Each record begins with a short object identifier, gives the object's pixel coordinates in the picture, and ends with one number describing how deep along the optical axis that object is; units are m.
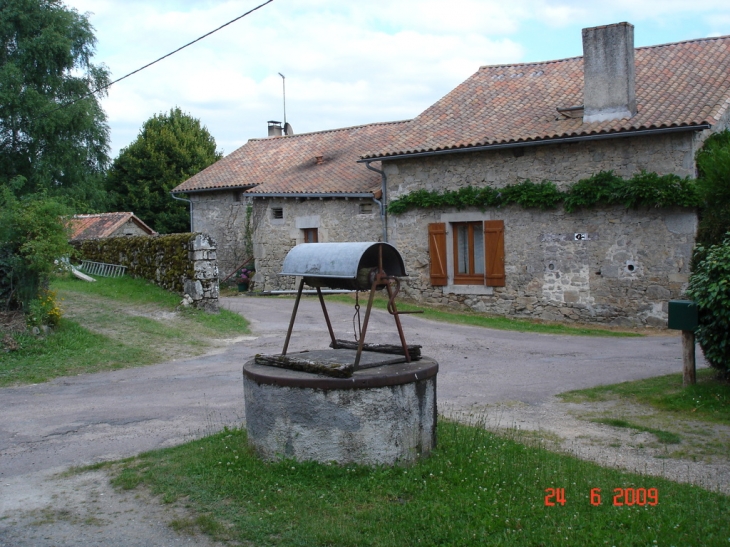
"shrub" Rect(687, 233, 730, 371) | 7.57
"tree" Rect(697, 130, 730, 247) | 8.52
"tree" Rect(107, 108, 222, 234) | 38.56
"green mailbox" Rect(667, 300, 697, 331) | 8.05
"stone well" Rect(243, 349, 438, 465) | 5.29
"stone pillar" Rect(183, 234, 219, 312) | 15.63
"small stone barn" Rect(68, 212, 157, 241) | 28.80
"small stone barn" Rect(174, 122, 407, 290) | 20.81
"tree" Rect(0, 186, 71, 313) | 11.77
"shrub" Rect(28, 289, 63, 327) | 11.89
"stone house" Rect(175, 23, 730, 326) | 14.78
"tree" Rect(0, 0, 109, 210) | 27.06
